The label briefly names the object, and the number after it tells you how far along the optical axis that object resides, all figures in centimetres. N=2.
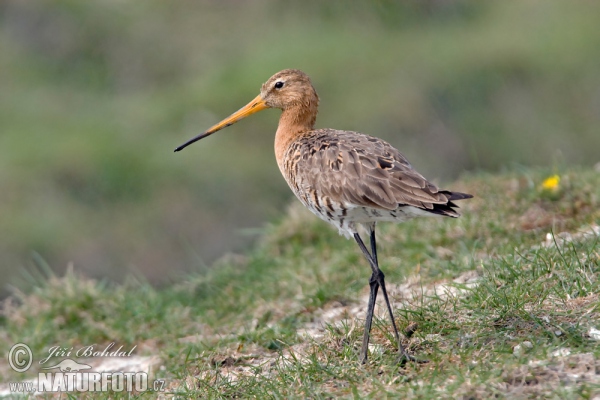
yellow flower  1395
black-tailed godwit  955
